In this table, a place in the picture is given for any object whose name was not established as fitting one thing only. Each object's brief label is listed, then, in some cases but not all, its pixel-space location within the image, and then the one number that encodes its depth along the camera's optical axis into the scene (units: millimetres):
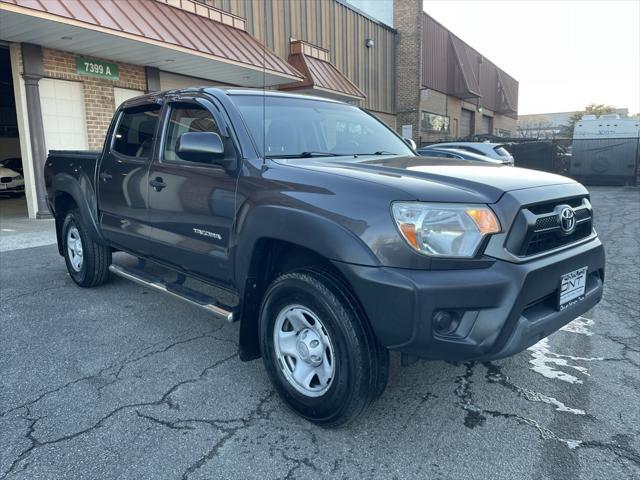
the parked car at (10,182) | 15070
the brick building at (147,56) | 8953
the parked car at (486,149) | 13102
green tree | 63400
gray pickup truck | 2246
